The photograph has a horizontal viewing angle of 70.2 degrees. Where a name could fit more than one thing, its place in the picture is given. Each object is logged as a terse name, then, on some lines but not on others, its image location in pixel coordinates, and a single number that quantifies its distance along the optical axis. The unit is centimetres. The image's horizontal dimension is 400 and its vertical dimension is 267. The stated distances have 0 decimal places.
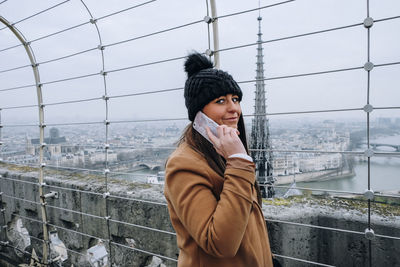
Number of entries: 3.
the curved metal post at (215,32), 184
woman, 98
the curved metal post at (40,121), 284
